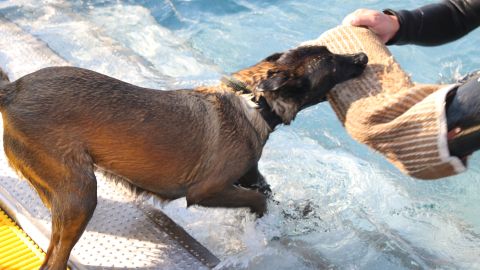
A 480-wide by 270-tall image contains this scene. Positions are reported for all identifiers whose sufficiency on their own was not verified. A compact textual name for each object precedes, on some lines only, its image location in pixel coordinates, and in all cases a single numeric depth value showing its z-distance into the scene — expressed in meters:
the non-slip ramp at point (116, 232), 3.90
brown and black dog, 3.40
